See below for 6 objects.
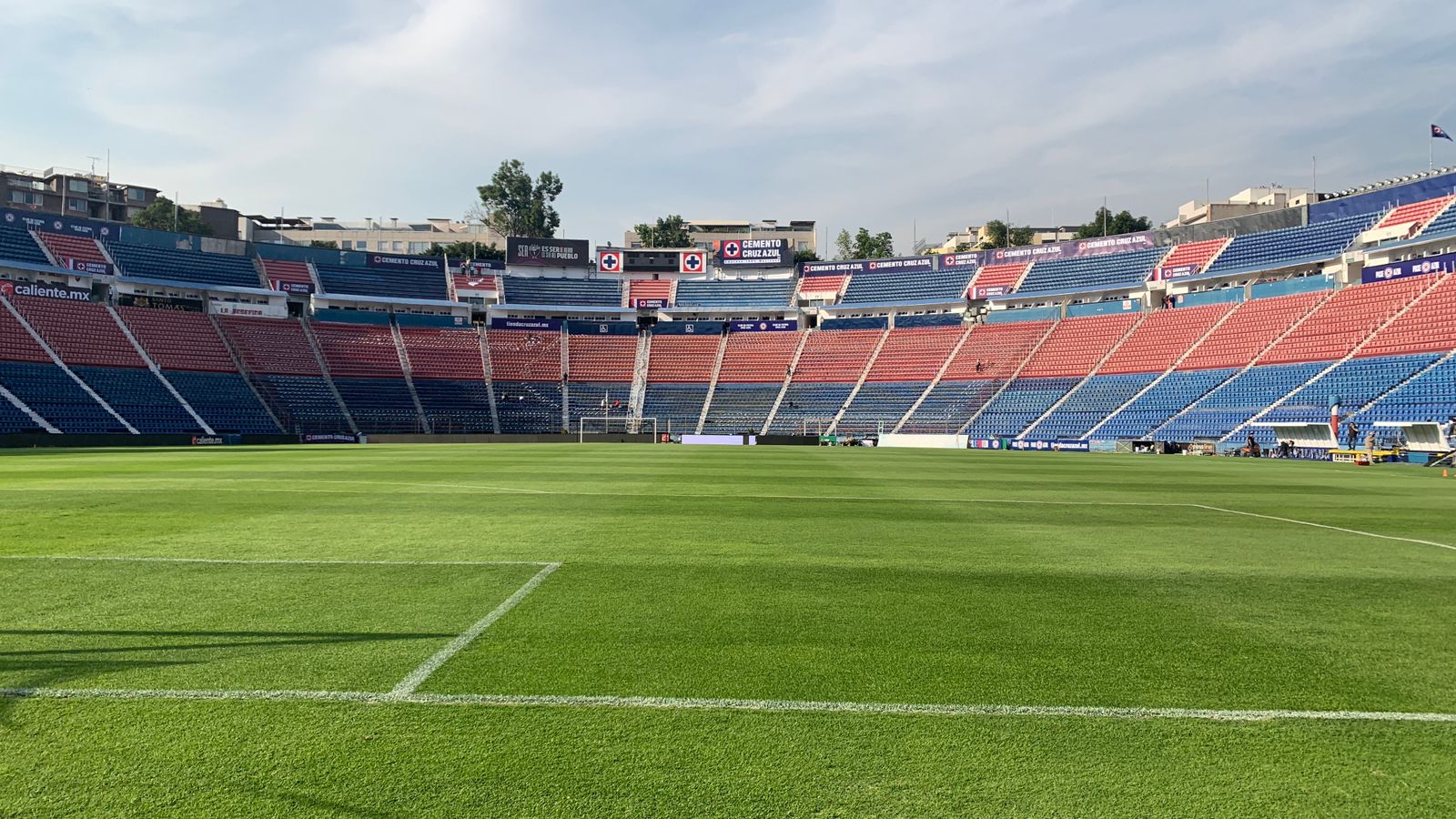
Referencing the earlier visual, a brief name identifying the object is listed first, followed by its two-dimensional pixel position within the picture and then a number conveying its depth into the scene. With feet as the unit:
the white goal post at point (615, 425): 202.90
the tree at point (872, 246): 365.81
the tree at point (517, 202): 356.59
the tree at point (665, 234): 358.84
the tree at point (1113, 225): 324.39
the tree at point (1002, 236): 352.90
